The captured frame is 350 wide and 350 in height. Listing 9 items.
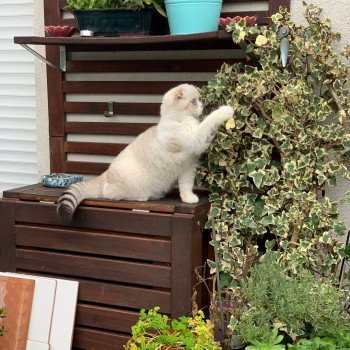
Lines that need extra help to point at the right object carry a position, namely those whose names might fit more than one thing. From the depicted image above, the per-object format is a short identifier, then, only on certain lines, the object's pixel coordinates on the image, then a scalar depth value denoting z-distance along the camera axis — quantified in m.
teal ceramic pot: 2.48
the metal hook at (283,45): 2.41
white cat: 2.50
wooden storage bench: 2.50
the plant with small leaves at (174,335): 2.09
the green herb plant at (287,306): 2.09
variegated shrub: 2.48
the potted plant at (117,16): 2.64
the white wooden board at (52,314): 2.67
